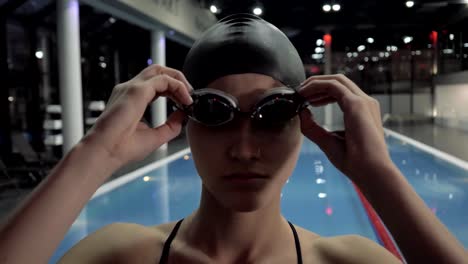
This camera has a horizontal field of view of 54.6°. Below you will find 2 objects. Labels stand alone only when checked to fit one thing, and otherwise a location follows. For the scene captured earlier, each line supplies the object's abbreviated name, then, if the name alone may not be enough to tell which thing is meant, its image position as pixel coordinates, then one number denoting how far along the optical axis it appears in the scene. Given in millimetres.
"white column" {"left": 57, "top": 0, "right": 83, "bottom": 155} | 7094
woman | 831
